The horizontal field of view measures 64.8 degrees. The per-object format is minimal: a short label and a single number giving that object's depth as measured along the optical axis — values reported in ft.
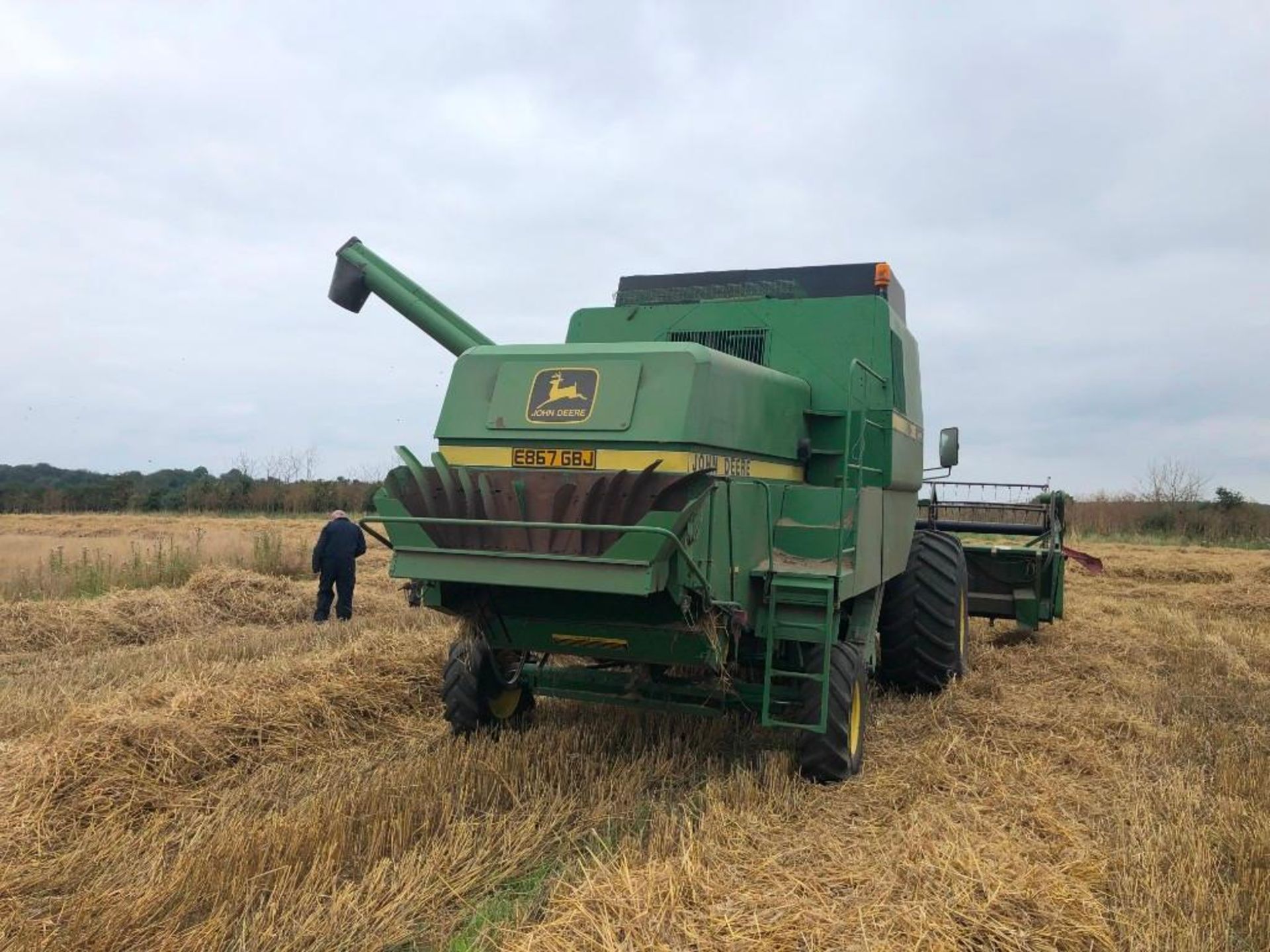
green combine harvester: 13.92
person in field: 33.27
